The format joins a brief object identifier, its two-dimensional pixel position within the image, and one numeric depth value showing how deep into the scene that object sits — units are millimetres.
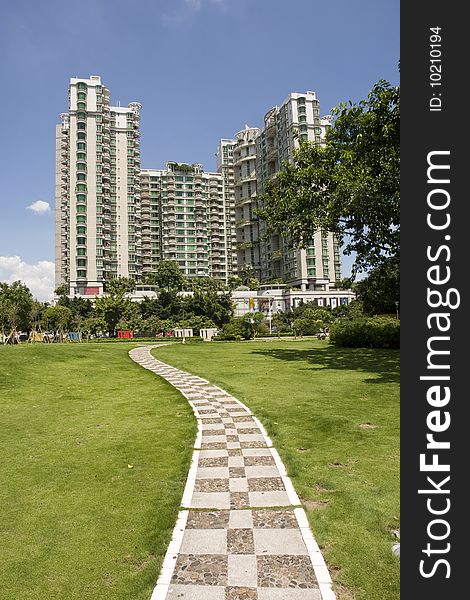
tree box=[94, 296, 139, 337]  50328
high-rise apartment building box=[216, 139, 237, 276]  124000
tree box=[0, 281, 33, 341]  43156
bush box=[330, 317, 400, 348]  27516
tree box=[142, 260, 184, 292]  82500
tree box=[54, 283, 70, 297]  84125
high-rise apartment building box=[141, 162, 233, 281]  116125
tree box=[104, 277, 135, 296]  74812
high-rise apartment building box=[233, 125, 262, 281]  112125
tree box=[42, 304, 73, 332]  51562
